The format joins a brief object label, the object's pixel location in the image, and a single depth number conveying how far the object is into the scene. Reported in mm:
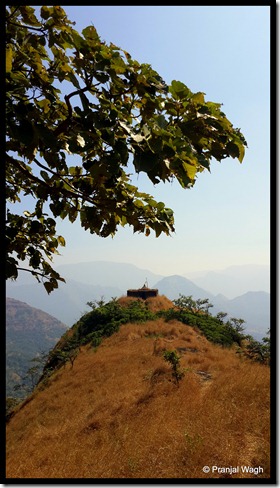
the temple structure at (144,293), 42219
